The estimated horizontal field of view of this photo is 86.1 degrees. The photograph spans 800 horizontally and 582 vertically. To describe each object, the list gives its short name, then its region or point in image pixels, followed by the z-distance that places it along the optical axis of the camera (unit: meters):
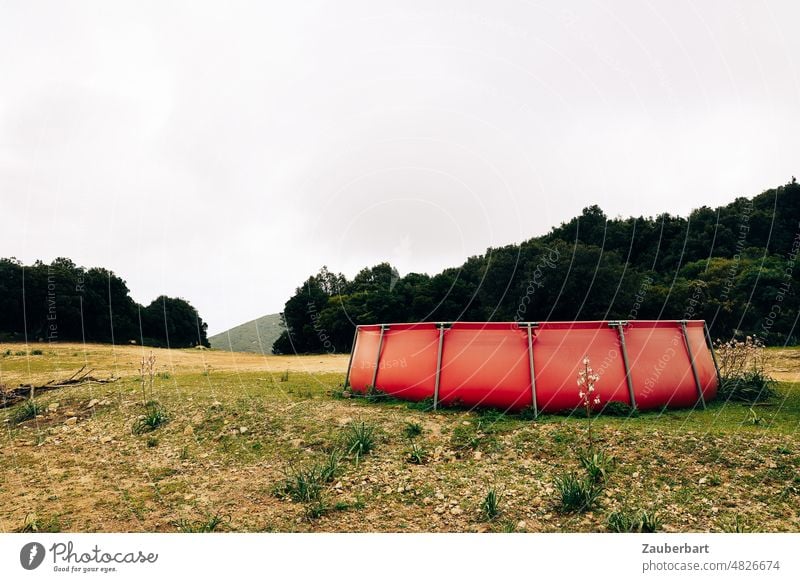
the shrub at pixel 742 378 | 11.54
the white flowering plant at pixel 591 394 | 9.15
